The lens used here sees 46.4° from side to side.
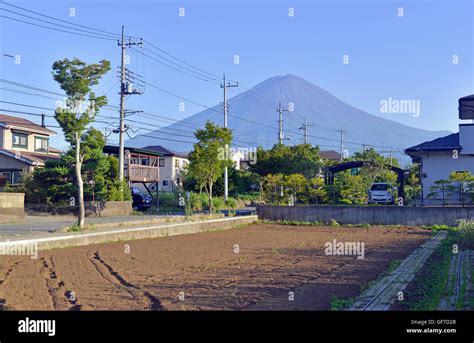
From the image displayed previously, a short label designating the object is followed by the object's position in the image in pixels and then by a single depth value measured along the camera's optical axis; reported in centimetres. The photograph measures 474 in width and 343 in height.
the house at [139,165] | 3659
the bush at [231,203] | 3914
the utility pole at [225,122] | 3797
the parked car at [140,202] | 3503
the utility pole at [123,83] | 3264
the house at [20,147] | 3272
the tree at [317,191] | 3140
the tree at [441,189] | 2770
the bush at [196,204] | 3603
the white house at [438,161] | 3156
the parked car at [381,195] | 3222
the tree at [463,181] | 2650
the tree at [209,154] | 2722
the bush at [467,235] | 1545
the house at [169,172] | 5325
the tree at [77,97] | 1858
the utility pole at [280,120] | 5308
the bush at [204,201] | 3788
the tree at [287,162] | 4150
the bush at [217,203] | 3660
